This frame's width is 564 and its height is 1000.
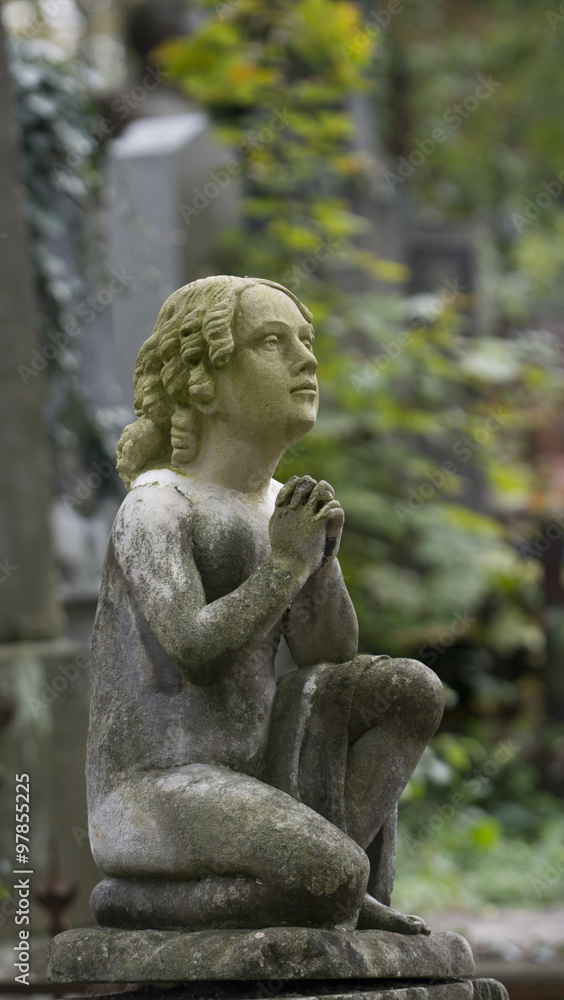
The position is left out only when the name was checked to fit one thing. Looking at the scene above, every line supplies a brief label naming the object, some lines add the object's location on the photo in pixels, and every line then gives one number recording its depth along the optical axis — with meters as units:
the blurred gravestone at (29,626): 13.24
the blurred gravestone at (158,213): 19.09
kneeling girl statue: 6.43
